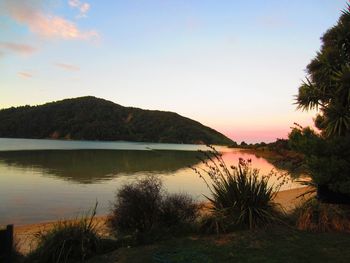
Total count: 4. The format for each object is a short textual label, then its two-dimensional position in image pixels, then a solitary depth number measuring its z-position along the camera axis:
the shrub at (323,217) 8.20
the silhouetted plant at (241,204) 8.25
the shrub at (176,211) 8.88
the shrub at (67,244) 6.50
